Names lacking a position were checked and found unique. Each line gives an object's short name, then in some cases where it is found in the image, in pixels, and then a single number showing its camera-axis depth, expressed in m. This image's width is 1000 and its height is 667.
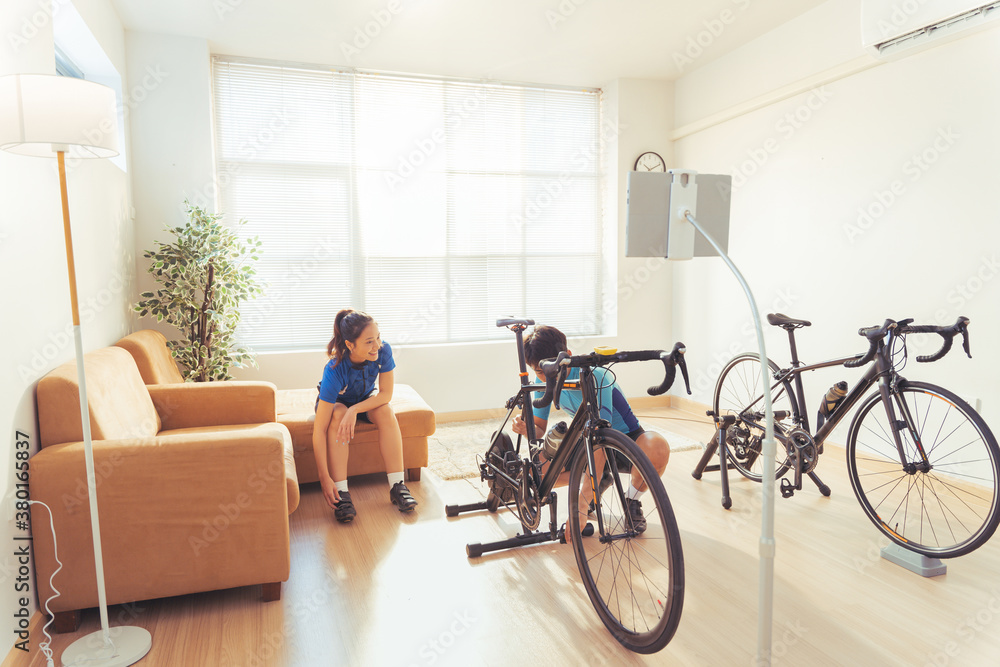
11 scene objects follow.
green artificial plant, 3.76
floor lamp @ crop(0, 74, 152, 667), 1.61
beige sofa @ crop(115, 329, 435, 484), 3.19
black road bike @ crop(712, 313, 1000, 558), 2.34
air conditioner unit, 2.82
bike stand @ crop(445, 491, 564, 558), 2.51
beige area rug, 3.73
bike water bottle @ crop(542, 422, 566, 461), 2.25
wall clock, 5.31
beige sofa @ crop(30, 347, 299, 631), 1.93
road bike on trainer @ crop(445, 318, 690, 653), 1.74
